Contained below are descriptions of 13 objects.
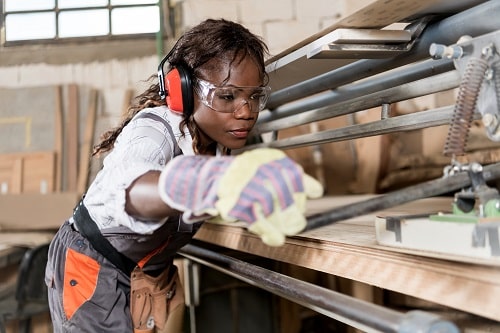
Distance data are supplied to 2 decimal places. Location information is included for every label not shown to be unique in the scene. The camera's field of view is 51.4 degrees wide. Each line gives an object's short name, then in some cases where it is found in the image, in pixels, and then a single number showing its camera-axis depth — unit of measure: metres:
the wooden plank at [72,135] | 3.37
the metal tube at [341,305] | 0.55
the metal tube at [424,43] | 0.82
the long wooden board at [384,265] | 0.60
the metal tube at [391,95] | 1.04
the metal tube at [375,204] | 0.61
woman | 0.88
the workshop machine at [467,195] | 0.65
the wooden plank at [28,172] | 3.27
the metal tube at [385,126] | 1.01
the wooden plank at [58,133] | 3.36
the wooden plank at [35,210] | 3.00
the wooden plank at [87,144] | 3.30
